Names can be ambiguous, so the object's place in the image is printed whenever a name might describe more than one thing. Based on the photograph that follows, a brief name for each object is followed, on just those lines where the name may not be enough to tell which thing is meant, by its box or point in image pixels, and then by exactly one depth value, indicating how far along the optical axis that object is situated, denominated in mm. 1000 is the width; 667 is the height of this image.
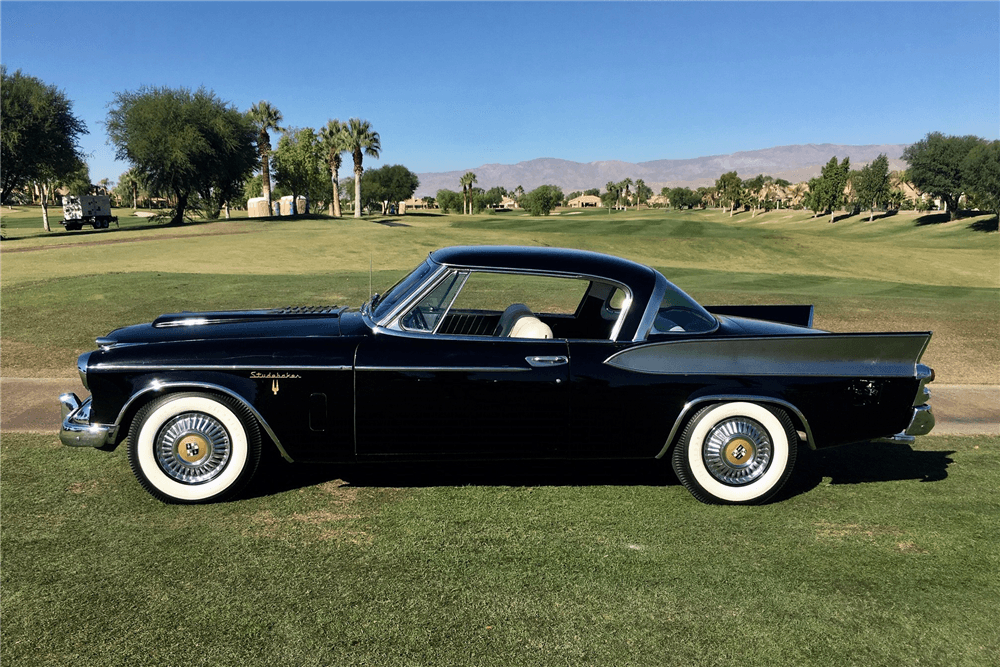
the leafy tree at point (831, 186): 92188
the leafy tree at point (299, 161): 77562
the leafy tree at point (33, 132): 40156
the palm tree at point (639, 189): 183412
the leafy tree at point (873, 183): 84250
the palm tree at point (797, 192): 174225
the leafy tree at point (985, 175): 55875
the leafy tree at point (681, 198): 181875
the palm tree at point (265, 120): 57994
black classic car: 3875
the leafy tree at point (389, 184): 112625
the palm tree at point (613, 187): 187150
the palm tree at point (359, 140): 63125
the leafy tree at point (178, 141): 46688
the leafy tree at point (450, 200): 154250
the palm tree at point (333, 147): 69762
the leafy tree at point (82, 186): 90938
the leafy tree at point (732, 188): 118562
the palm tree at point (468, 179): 130250
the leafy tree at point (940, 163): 63031
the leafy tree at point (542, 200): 127250
